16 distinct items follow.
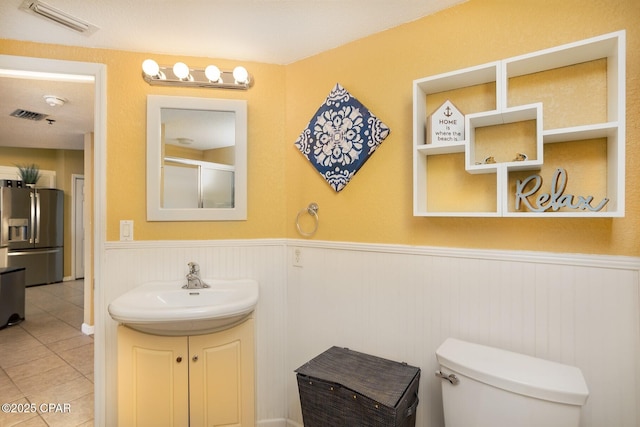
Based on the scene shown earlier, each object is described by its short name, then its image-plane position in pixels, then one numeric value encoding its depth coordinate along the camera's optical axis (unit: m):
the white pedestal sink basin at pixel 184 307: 1.33
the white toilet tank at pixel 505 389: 0.96
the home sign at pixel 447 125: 1.33
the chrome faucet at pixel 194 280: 1.71
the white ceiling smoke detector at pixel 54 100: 2.42
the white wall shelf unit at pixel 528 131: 1.07
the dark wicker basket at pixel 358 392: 1.15
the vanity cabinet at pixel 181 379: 1.52
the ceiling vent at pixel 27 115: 2.81
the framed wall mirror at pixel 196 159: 1.77
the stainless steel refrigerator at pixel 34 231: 4.83
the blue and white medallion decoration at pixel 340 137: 1.63
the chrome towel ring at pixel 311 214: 1.82
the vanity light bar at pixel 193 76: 1.70
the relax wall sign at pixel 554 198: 1.10
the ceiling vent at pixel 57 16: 1.37
